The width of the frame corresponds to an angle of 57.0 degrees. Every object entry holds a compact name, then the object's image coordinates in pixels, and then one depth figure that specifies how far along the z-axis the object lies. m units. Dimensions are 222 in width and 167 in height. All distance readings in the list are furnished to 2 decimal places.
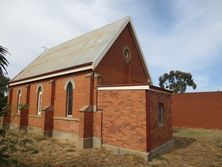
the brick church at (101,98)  10.55
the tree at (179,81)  65.31
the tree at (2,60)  4.25
